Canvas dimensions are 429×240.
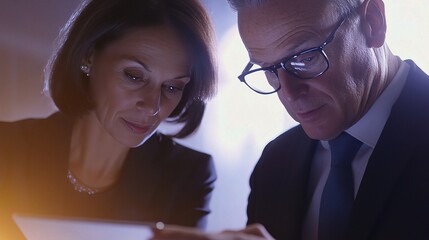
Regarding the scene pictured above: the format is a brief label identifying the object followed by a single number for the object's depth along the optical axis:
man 1.02
